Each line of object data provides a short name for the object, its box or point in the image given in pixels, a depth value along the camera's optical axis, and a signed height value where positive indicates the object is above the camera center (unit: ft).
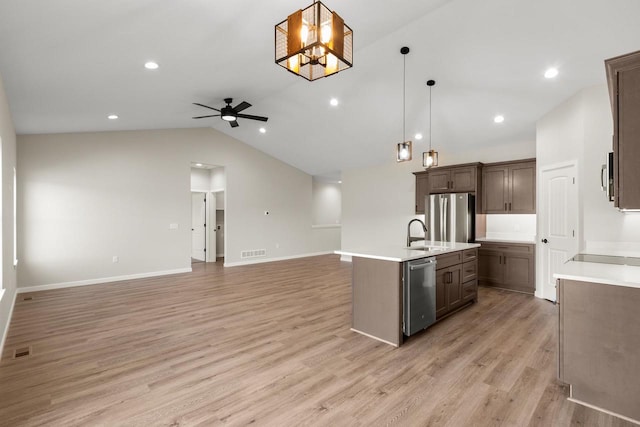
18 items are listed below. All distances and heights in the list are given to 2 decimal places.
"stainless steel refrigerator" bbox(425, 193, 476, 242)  18.84 +0.01
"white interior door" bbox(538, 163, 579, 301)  14.39 -0.18
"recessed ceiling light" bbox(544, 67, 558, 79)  12.92 +6.07
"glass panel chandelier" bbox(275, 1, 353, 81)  5.74 +3.41
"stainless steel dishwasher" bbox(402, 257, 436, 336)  10.50 -2.73
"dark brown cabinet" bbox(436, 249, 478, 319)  12.34 -2.73
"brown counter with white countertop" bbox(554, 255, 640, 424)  6.68 -2.75
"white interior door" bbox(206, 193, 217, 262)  29.45 -1.89
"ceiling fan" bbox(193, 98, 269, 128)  17.07 +5.79
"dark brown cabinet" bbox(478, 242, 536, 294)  17.25 -2.82
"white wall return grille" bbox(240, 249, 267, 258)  27.82 -3.30
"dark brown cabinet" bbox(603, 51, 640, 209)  6.12 +1.79
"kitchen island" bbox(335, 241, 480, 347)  10.40 -2.54
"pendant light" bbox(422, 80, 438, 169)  14.38 +2.68
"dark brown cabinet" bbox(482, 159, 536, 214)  17.85 +1.78
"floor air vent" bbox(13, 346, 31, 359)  10.01 -4.43
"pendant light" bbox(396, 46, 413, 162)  12.66 +2.73
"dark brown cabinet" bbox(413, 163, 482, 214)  19.53 +2.51
